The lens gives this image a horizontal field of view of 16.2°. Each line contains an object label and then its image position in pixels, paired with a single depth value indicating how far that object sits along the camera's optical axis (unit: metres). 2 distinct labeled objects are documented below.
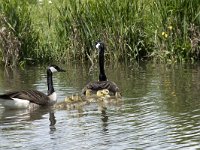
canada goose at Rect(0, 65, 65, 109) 12.60
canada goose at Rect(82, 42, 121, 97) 13.52
